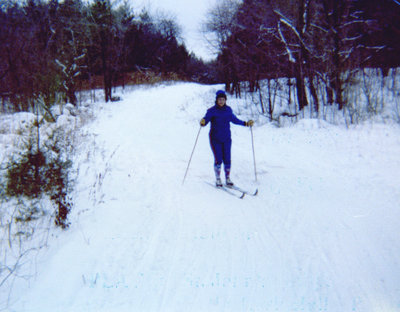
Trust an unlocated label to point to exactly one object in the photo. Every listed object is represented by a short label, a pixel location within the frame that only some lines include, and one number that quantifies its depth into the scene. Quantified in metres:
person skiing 5.49
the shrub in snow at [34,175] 4.17
